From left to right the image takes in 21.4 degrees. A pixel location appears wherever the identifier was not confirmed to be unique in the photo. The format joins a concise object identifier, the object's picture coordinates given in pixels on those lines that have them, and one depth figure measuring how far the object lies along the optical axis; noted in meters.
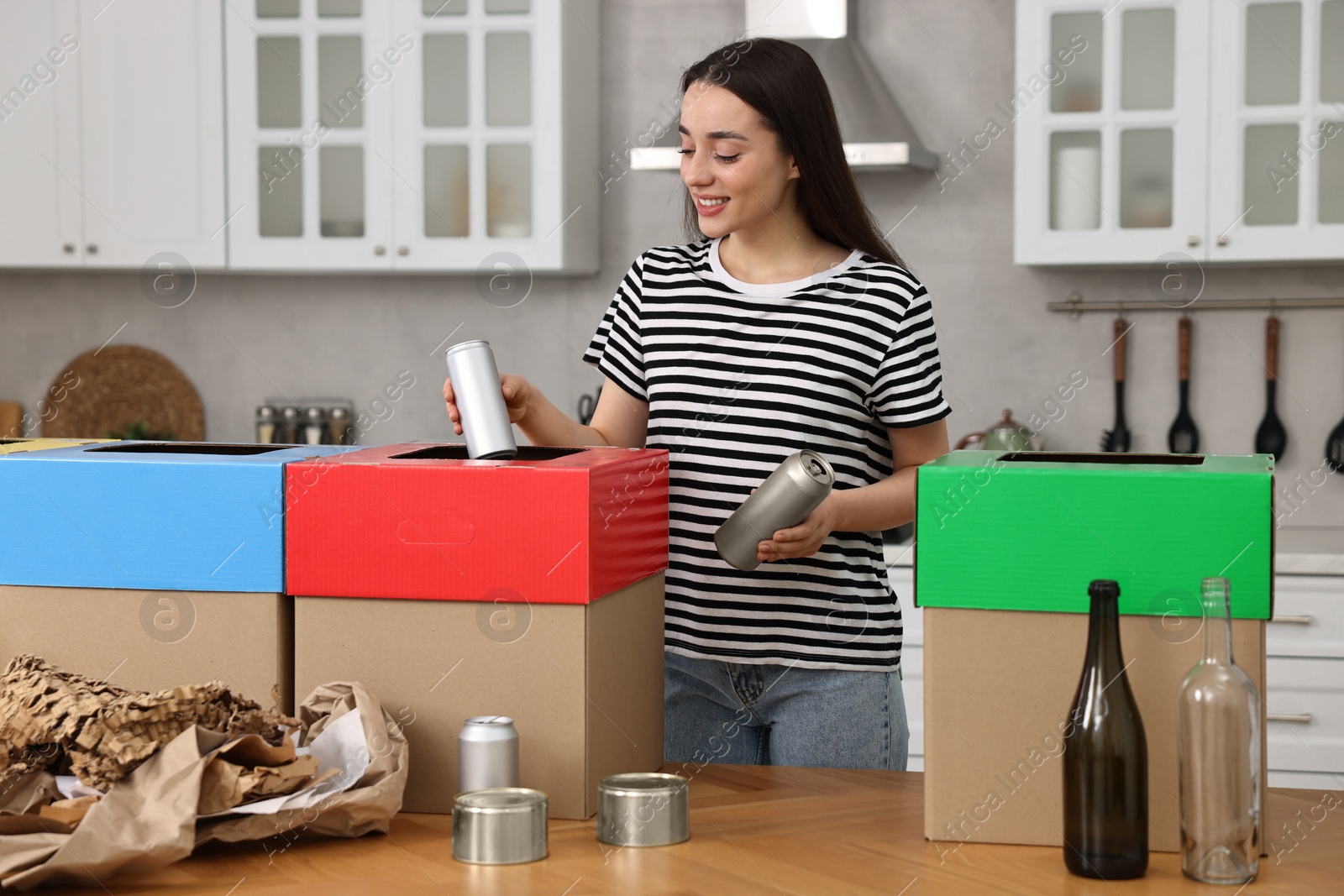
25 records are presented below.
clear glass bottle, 3.67
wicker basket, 9.34
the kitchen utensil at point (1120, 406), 8.23
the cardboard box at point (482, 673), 3.89
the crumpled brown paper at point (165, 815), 3.65
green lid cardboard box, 3.75
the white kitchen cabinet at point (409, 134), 8.02
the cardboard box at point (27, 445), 4.13
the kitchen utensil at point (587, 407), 8.63
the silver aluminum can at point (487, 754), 3.82
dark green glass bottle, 3.70
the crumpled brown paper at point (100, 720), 3.74
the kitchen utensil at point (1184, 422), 8.12
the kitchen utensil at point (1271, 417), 8.05
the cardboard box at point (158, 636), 3.96
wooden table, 3.68
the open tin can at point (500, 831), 3.74
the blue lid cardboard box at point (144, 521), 3.93
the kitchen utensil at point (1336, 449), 8.01
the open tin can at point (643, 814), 3.80
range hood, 7.59
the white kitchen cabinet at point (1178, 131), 7.31
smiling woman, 4.41
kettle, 7.95
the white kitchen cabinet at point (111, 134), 8.34
